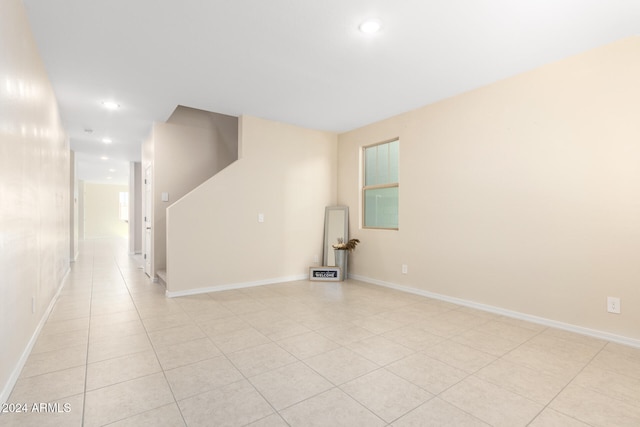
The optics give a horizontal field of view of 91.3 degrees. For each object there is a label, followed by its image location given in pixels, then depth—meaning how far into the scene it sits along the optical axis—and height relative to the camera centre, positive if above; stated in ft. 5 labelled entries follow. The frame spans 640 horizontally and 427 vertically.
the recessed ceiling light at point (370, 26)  7.68 +4.73
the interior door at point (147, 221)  16.98 -0.33
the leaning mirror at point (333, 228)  17.34 -0.77
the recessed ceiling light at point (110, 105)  13.19 +4.79
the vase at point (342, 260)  16.78 -2.47
